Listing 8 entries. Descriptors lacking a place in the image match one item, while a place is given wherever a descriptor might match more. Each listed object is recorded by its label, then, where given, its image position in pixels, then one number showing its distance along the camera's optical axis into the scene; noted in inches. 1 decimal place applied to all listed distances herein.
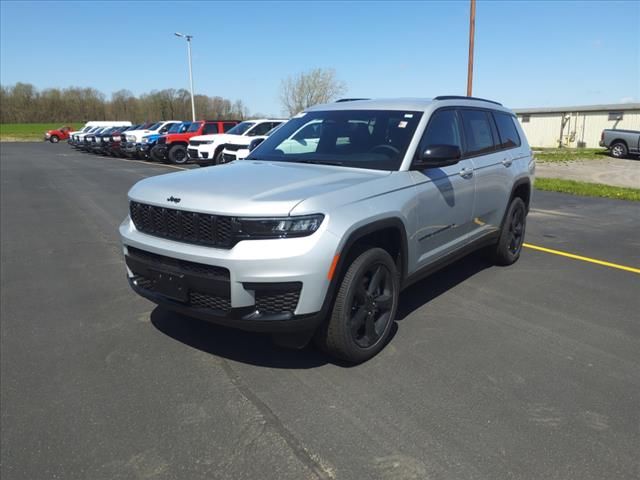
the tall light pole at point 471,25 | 751.7
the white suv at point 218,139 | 723.4
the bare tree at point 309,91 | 2089.6
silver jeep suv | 115.7
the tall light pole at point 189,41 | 1633.0
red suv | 867.4
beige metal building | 1286.9
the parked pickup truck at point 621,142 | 970.7
